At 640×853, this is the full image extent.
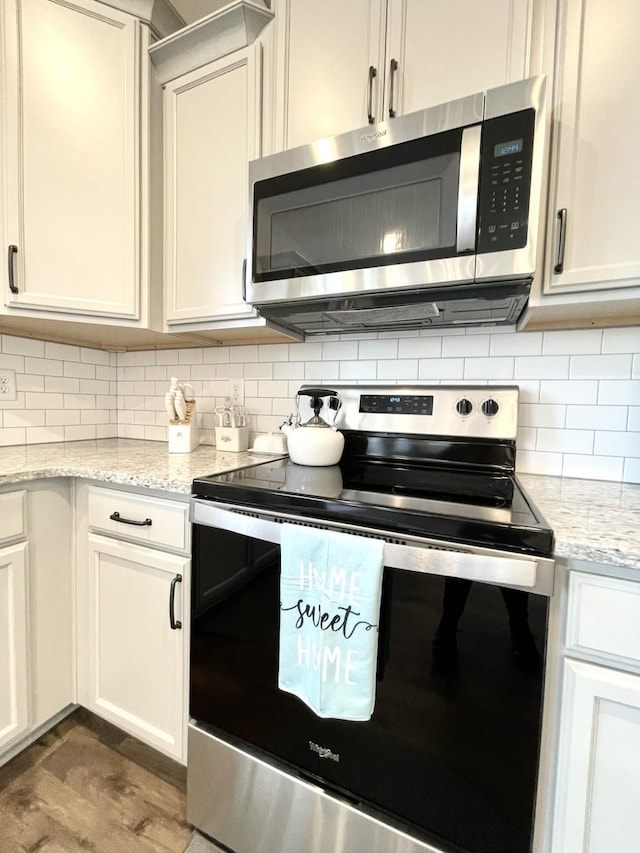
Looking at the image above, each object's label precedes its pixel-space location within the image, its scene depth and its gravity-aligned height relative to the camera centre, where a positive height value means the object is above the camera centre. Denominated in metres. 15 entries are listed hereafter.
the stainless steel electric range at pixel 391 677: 0.72 -0.57
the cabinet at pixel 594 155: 0.92 +0.60
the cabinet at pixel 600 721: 0.69 -0.56
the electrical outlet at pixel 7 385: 1.64 +0.02
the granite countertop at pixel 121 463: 1.13 -0.23
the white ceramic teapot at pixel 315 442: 1.28 -0.14
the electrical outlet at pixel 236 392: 1.75 +0.02
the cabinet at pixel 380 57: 0.98 +0.92
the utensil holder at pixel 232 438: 1.58 -0.17
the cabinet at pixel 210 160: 1.32 +0.83
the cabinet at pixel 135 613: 1.13 -0.67
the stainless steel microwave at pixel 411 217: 0.91 +0.48
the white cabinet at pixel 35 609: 1.17 -0.68
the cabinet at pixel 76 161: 1.30 +0.80
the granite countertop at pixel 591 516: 0.67 -0.23
